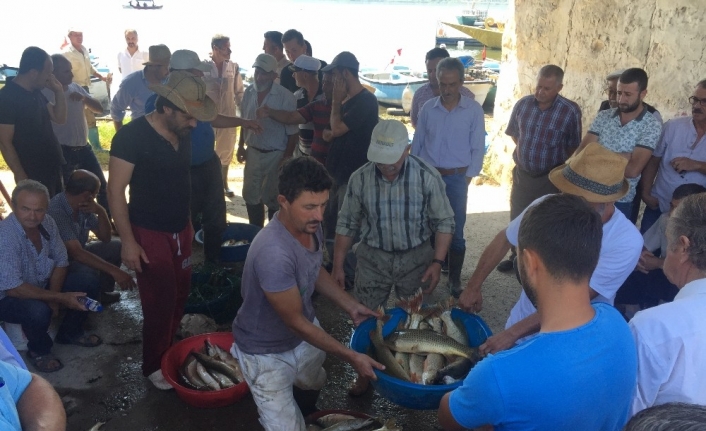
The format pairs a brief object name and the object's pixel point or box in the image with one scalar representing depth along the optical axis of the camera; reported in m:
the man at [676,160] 4.91
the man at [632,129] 5.13
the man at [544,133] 5.85
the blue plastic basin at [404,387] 2.99
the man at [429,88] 6.82
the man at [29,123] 5.66
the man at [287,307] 2.96
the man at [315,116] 6.28
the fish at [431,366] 3.33
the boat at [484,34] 30.11
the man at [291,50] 7.44
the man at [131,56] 10.59
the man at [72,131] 6.68
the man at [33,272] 4.35
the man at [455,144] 5.87
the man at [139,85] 6.75
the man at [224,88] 8.14
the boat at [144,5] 72.38
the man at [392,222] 4.06
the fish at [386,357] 3.38
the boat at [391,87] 19.61
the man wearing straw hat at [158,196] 3.88
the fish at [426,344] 3.44
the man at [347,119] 5.76
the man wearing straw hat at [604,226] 2.95
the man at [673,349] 2.10
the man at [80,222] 5.06
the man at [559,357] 1.80
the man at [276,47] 7.93
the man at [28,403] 1.85
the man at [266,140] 6.58
